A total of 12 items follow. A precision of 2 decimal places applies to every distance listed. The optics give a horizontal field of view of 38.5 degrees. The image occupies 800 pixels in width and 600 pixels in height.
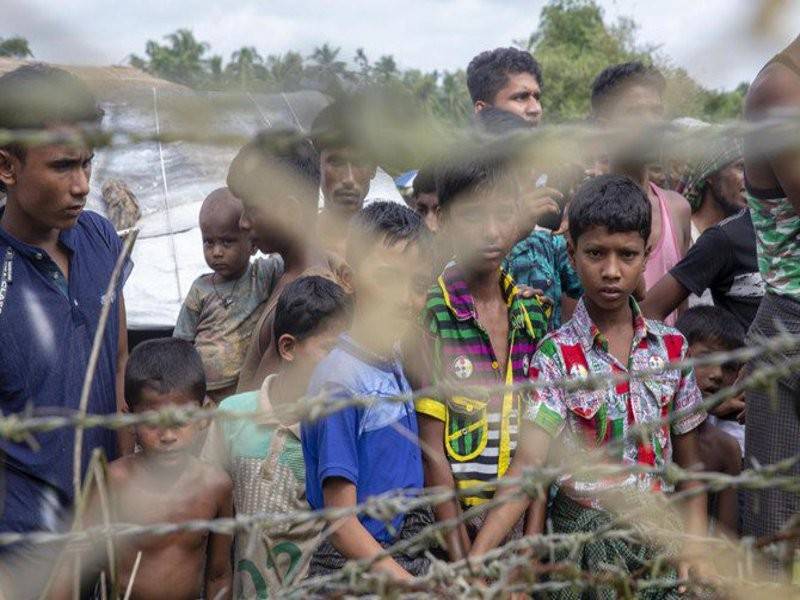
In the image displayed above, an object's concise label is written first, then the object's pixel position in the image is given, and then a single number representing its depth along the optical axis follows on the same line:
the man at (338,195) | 2.74
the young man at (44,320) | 2.18
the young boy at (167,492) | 2.44
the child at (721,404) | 2.85
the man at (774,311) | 2.08
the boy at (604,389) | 2.27
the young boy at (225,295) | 3.09
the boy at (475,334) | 2.36
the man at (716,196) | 3.60
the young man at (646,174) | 2.82
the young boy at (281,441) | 2.38
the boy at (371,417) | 2.11
